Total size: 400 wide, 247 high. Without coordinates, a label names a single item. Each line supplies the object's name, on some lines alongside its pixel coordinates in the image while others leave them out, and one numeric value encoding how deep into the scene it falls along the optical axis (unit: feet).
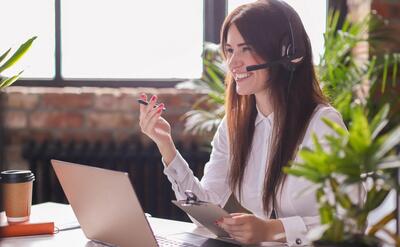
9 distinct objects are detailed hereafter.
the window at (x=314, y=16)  13.05
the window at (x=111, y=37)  13.08
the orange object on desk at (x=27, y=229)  7.33
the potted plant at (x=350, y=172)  4.82
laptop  6.40
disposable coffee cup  7.35
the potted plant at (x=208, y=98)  11.54
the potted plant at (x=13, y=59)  7.45
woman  8.07
